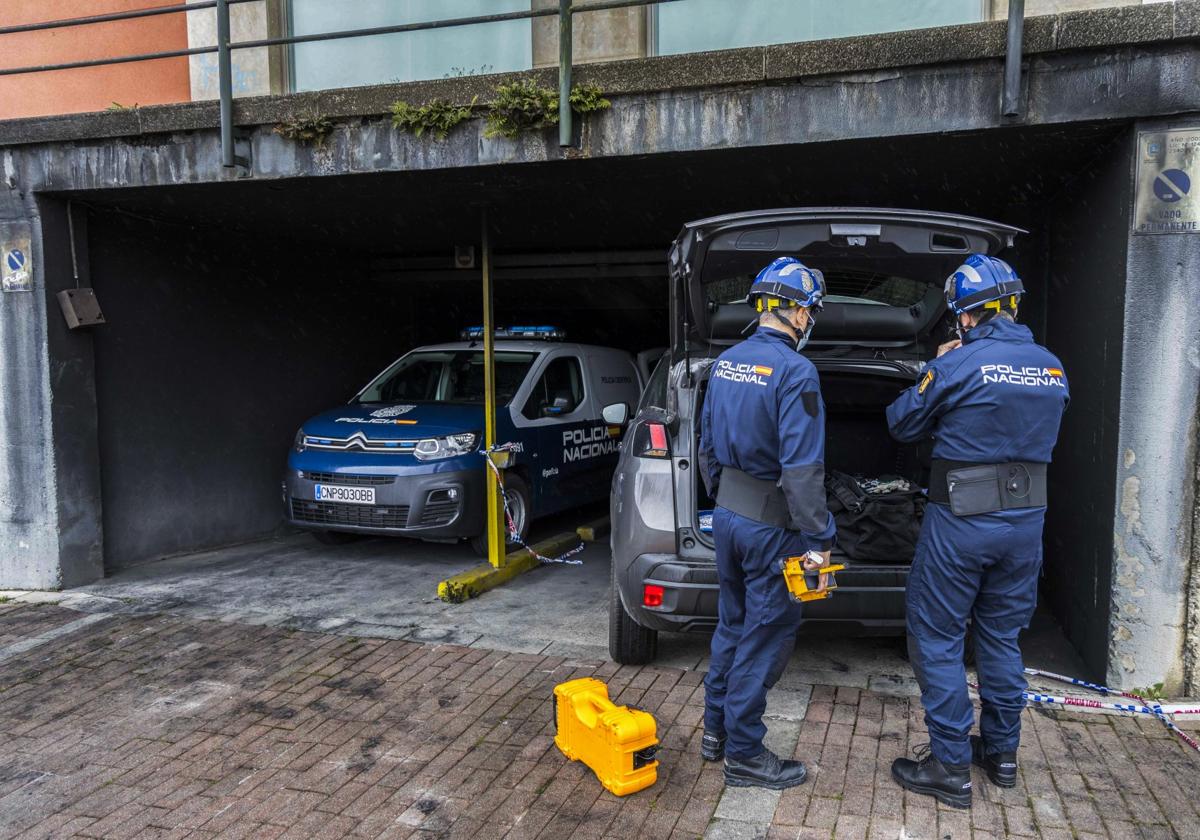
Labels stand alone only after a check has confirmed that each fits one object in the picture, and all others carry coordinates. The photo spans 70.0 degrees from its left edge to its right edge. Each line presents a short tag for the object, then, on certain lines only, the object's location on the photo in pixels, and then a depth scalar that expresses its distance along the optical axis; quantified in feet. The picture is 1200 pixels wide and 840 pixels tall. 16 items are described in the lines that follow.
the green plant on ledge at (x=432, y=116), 17.66
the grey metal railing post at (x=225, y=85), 18.52
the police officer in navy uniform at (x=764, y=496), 10.72
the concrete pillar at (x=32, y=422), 20.75
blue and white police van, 21.99
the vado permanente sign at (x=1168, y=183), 13.53
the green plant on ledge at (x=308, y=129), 18.51
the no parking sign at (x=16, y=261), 20.76
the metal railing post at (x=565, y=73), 16.49
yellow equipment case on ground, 11.05
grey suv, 13.15
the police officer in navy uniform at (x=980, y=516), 10.67
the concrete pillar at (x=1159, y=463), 13.66
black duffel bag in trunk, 13.28
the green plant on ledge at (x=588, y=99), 16.83
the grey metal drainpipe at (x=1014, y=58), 13.75
